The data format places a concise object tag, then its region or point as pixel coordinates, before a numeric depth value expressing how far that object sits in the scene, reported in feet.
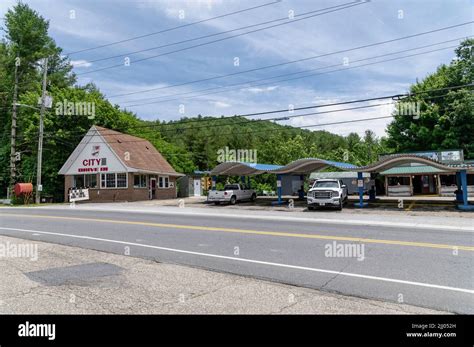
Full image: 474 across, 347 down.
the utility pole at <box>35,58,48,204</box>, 115.34
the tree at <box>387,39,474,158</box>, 140.26
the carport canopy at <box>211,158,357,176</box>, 94.25
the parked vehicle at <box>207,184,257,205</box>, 102.99
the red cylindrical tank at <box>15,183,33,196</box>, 118.73
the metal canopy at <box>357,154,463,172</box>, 74.28
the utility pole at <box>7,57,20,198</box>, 130.31
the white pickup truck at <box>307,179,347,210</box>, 77.97
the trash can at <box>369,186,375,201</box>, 101.30
